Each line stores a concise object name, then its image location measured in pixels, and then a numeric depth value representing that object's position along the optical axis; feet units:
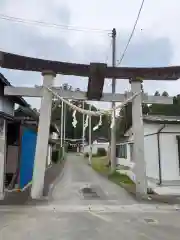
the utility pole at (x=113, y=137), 41.41
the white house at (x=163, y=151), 30.18
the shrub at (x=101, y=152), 109.79
